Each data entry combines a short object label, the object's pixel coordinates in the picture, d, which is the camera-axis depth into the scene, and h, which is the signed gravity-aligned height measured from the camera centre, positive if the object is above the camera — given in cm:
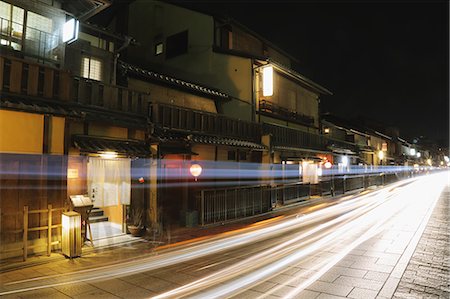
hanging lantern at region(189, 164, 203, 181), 1477 +2
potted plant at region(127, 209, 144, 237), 1205 -221
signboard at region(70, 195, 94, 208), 1011 -107
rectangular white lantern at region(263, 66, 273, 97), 2227 +686
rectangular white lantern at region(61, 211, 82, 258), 919 -204
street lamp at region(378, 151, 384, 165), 5138 +272
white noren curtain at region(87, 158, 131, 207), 1213 -44
